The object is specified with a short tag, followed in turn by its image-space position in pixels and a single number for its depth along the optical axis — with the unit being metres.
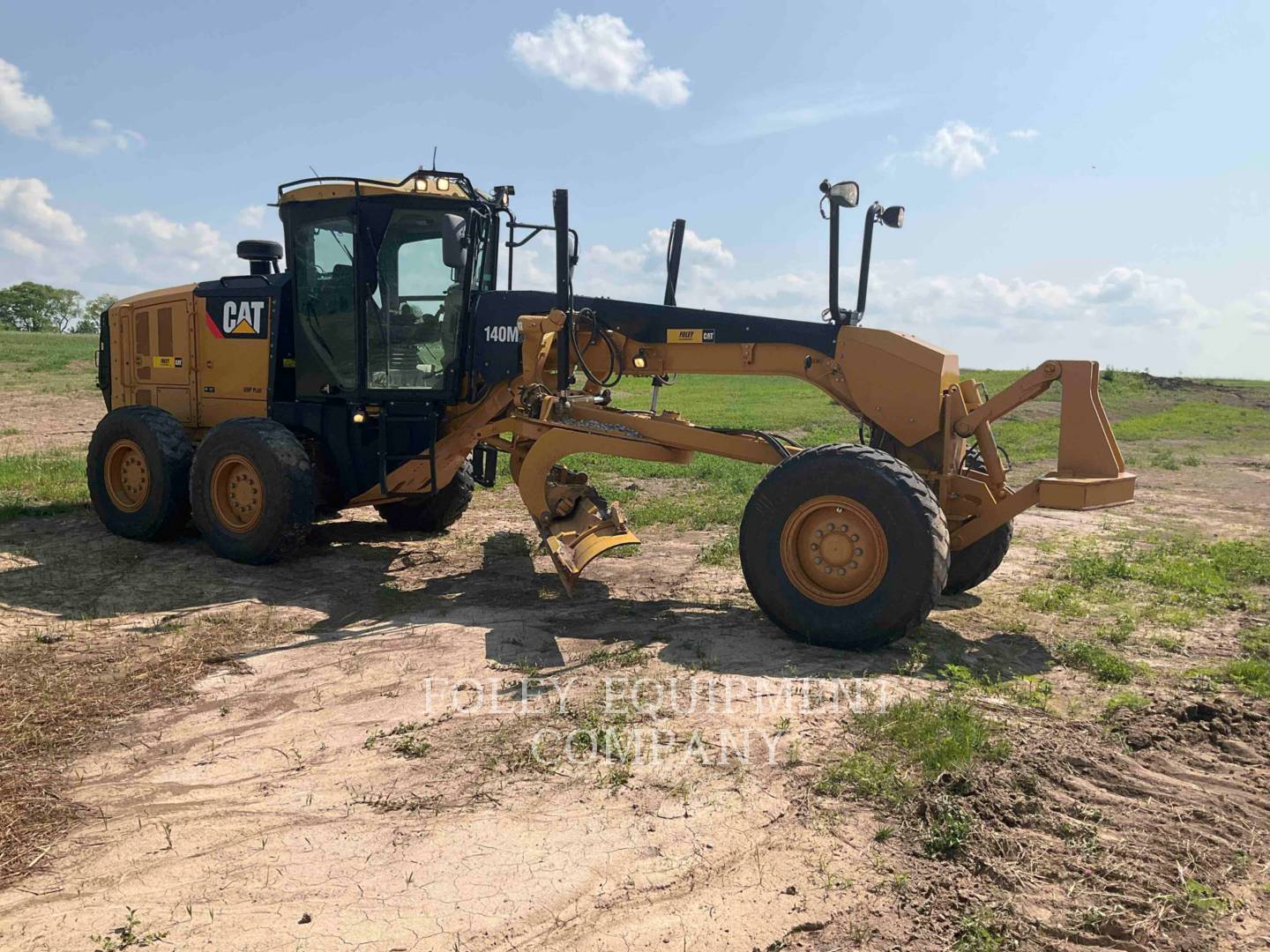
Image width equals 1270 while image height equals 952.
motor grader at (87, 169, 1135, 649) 6.12
